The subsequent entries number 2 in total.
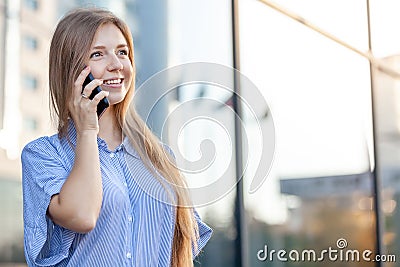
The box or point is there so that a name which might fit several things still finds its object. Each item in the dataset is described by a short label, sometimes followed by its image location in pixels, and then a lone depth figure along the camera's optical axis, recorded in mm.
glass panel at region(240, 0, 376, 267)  7181
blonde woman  3466
